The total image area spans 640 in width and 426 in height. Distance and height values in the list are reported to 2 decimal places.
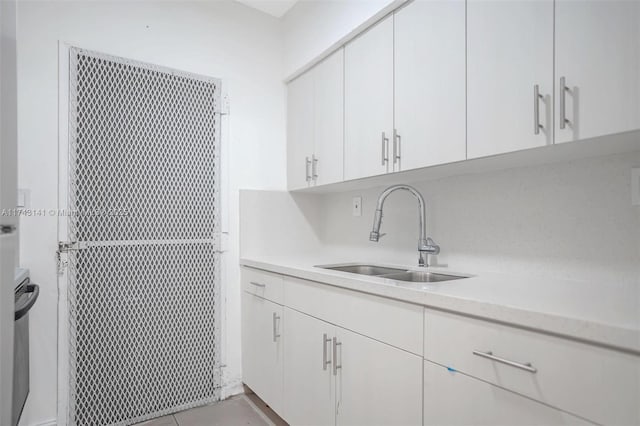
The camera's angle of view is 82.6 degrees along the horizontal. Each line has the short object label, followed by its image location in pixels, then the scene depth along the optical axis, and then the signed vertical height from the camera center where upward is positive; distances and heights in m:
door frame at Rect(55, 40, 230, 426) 1.82 -0.07
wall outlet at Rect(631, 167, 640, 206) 1.17 +0.09
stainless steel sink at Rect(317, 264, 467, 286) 1.70 -0.32
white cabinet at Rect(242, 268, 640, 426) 0.79 -0.46
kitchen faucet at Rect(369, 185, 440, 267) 1.74 -0.09
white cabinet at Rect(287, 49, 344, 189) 2.07 +0.54
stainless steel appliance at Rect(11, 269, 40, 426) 1.35 -0.55
